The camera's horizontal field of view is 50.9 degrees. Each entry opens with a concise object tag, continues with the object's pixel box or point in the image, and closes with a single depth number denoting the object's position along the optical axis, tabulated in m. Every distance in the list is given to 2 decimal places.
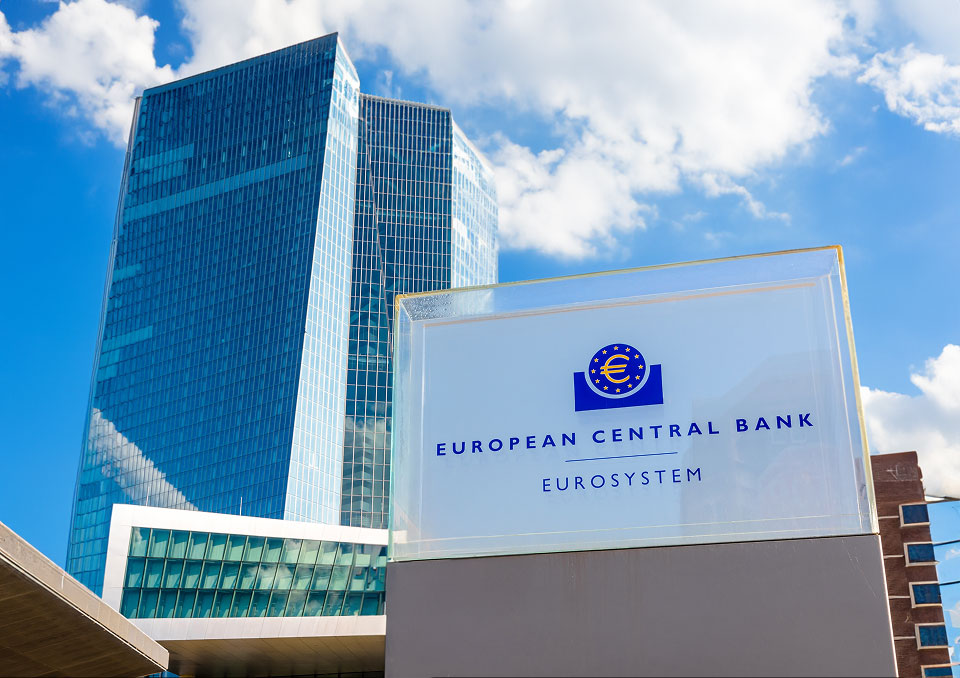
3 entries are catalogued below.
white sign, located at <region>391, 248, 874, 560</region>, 6.55
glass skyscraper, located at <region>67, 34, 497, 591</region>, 100.94
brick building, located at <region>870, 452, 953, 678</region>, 59.25
